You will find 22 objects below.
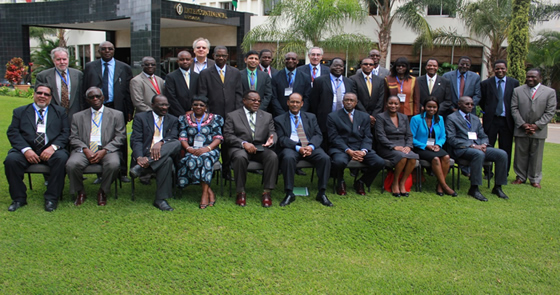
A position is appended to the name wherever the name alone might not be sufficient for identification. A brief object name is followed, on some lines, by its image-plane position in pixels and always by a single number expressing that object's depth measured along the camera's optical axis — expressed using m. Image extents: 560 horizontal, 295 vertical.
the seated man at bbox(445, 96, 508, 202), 6.30
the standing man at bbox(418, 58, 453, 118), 6.93
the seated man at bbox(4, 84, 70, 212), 5.23
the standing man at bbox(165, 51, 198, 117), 6.35
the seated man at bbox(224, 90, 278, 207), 5.69
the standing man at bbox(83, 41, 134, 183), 6.27
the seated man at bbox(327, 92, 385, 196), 6.21
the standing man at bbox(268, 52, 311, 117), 6.90
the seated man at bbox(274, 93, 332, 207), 5.78
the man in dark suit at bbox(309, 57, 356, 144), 6.70
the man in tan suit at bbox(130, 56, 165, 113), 6.40
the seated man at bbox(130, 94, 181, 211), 5.44
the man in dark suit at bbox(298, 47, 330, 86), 7.18
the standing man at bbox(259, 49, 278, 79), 7.19
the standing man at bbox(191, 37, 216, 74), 6.38
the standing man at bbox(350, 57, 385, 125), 6.83
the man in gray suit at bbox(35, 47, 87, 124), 6.02
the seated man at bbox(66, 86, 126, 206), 5.40
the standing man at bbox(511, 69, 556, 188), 6.82
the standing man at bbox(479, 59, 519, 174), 7.05
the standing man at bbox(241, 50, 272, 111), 6.65
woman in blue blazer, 6.35
